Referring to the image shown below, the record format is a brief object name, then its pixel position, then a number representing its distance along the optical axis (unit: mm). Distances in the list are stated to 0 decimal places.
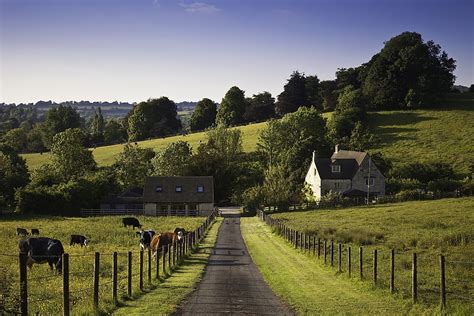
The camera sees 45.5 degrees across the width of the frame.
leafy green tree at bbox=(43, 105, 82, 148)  151250
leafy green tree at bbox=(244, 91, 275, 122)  155125
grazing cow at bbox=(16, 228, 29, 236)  42881
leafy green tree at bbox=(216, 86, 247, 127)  155350
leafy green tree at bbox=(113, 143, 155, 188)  99438
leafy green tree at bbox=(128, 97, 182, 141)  158750
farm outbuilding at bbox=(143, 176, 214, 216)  84000
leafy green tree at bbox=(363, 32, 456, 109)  126062
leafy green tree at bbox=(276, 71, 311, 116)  148125
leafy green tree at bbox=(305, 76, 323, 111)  148125
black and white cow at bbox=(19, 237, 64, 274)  25203
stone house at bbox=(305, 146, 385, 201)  85500
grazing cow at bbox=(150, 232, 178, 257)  29672
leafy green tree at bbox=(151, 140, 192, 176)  96750
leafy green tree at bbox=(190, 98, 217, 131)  164000
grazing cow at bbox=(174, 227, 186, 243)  30086
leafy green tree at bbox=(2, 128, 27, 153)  139550
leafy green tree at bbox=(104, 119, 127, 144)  162250
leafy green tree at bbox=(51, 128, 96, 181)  96688
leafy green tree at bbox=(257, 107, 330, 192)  96562
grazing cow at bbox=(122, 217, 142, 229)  55844
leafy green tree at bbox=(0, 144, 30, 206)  79688
